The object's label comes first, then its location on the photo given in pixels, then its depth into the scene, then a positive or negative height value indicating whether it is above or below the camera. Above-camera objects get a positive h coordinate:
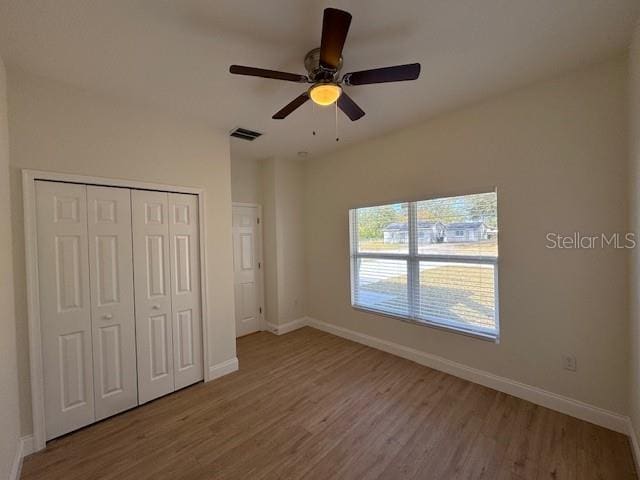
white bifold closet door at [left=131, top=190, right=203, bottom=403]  2.39 -0.51
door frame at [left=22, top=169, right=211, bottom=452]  1.86 -0.42
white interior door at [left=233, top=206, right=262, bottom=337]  4.02 -0.49
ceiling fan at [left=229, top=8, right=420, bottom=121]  1.32 +0.98
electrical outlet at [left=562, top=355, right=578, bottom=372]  2.10 -1.07
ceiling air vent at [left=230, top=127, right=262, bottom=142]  2.97 +1.22
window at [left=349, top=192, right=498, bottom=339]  2.55 -0.32
